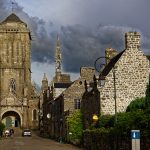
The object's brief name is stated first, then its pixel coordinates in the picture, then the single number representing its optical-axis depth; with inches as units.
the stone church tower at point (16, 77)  2947.1
